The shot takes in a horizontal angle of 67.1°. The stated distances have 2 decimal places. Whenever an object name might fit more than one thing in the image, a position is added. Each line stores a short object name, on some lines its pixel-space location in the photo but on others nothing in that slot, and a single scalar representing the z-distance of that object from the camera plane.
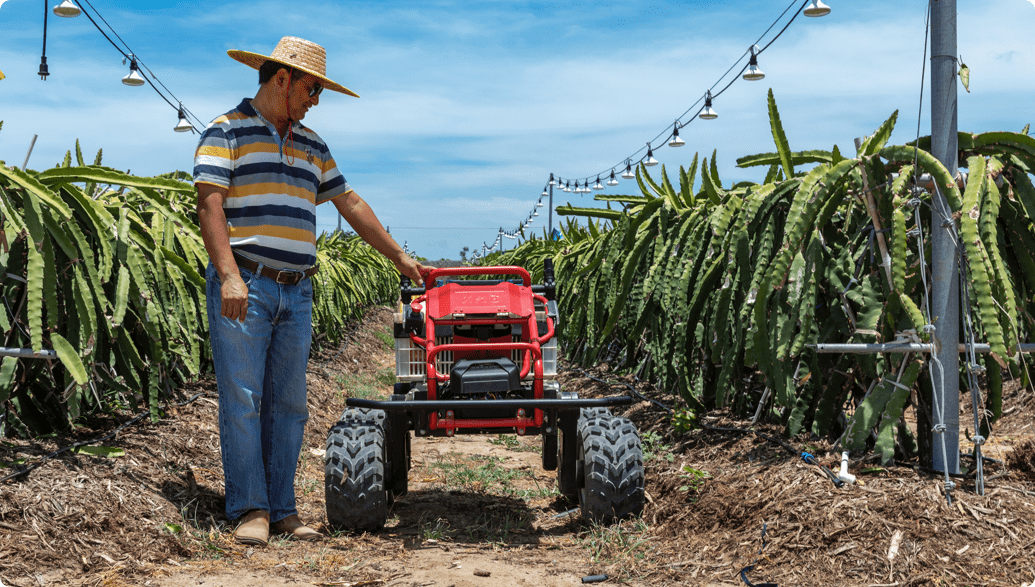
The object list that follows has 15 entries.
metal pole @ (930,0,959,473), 3.43
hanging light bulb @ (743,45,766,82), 11.85
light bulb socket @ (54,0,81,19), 9.63
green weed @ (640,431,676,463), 4.89
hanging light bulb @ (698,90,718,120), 14.64
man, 3.46
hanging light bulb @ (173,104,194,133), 14.30
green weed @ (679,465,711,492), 4.03
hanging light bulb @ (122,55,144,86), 11.95
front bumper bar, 3.42
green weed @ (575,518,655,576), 3.29
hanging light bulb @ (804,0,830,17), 9.52
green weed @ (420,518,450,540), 3.64
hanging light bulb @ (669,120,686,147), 17.66
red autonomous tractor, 3.56
